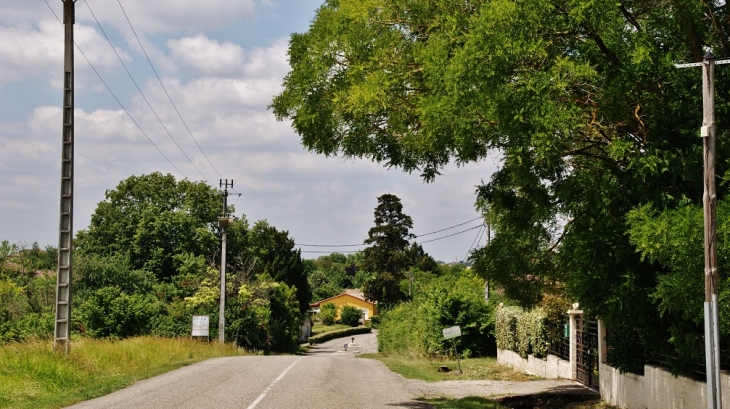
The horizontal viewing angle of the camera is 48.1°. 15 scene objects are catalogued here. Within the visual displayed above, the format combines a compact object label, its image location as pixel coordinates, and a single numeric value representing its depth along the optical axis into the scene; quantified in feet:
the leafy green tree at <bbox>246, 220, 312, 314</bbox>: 275.59
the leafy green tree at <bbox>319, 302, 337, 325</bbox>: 423.64
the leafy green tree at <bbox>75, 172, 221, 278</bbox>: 237.86
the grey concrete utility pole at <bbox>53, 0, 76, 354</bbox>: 64.90
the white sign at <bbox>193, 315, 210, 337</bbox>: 147.23
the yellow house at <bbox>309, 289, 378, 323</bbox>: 438.40
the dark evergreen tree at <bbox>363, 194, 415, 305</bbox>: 305.94
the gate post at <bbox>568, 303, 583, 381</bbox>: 74.43
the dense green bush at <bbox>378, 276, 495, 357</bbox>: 130.52
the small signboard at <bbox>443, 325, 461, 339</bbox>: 100.22
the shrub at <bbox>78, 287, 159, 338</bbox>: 134.41
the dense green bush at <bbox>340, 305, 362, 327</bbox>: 409.08
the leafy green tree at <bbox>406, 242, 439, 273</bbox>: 323.98
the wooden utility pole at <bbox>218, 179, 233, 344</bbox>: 150.31
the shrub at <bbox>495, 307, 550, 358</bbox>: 88.38
